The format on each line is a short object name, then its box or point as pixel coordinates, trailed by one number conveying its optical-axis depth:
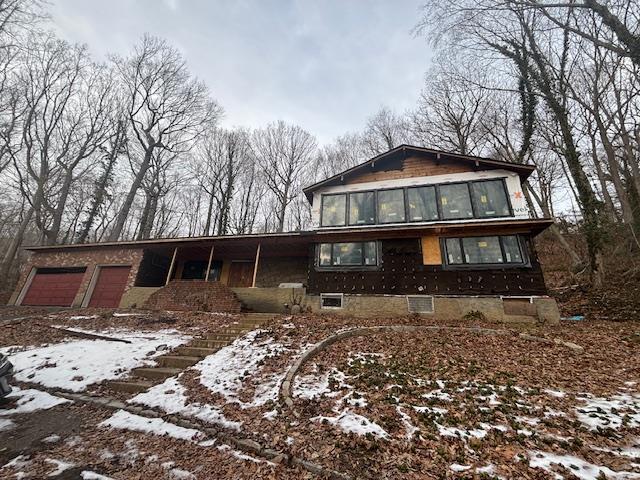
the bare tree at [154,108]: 23.67
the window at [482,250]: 10.45
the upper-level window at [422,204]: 12.21
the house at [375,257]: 10.28
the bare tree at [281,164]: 27.44
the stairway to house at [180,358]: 5.59
